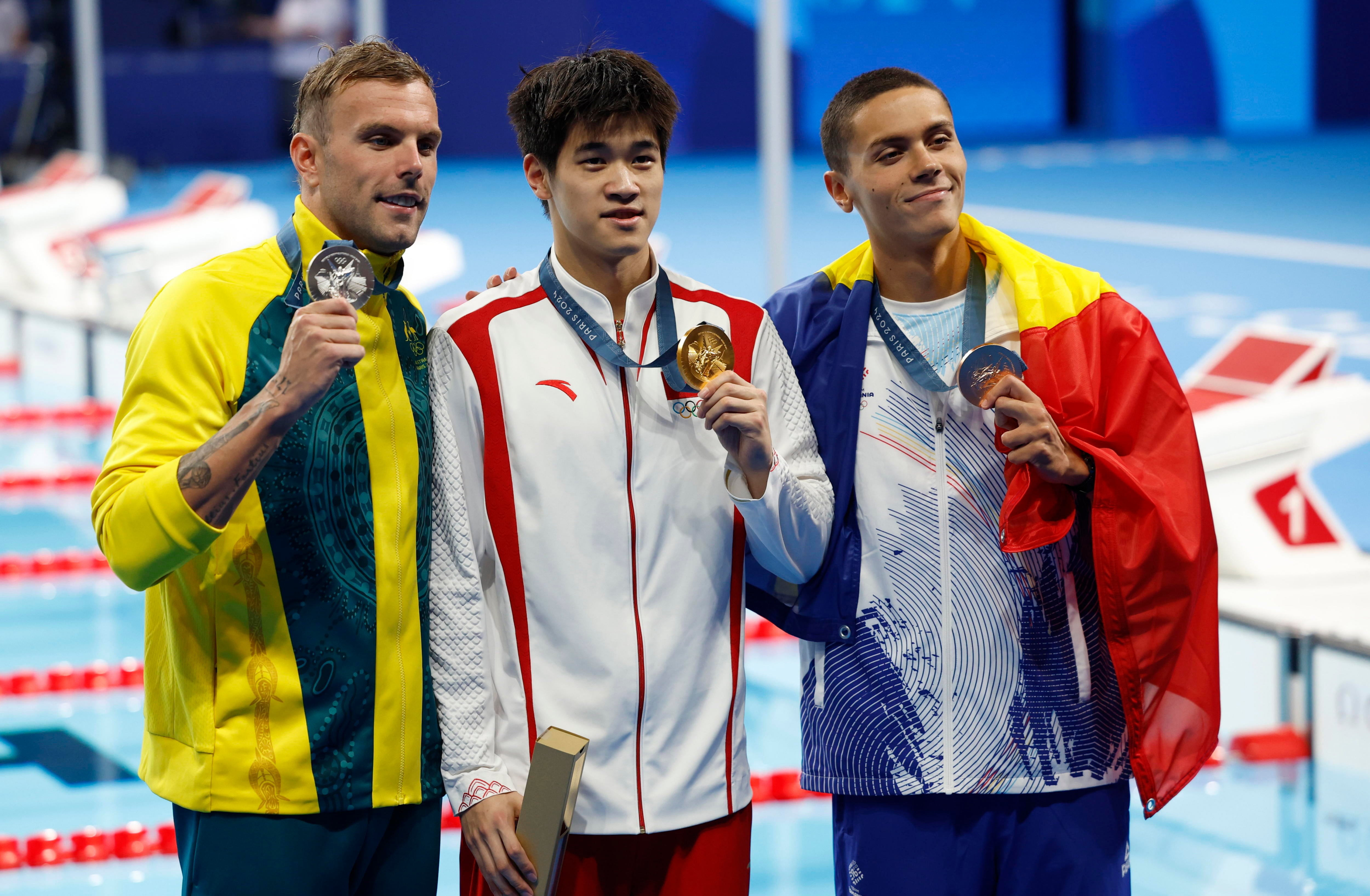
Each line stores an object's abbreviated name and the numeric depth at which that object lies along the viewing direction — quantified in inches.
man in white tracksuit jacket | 179.5
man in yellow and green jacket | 174.2
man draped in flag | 189.9
